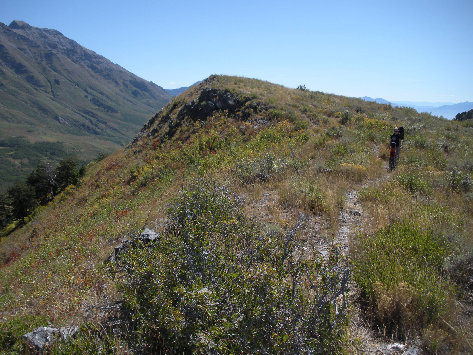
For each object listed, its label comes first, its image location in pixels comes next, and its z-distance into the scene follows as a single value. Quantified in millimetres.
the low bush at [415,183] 7188
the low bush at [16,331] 3666
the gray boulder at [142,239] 5953
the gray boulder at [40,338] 3607
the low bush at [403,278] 3393
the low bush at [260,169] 9294
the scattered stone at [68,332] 3672
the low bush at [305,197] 6801
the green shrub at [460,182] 7380
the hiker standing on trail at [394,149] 9945
